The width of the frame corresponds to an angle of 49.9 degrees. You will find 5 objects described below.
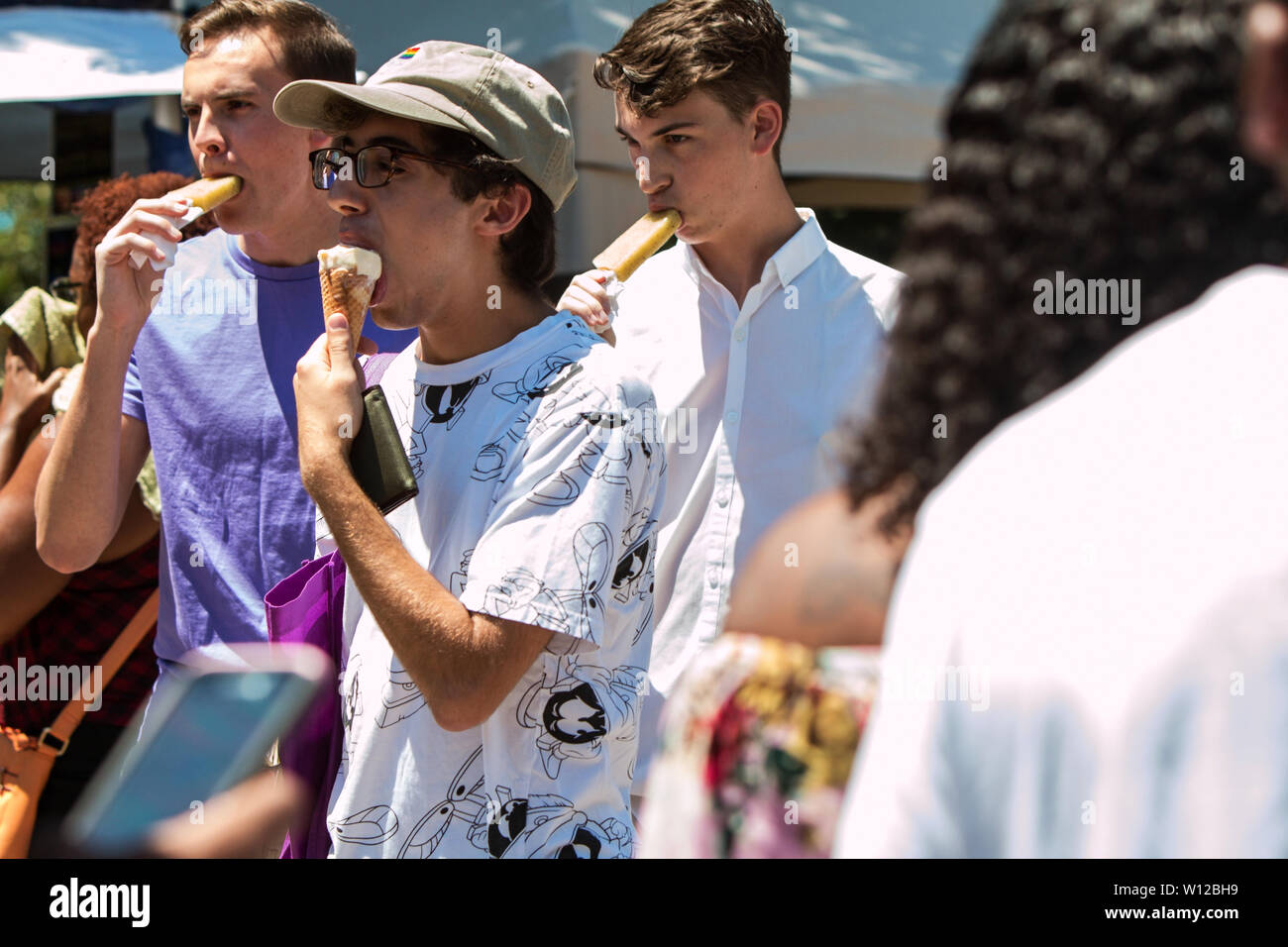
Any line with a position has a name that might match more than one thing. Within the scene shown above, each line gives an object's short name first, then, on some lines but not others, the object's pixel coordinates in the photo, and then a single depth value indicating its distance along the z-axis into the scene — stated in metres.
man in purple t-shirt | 2.76
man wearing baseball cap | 2.00
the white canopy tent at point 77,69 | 5.26
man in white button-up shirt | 2.96
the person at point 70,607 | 3.27
